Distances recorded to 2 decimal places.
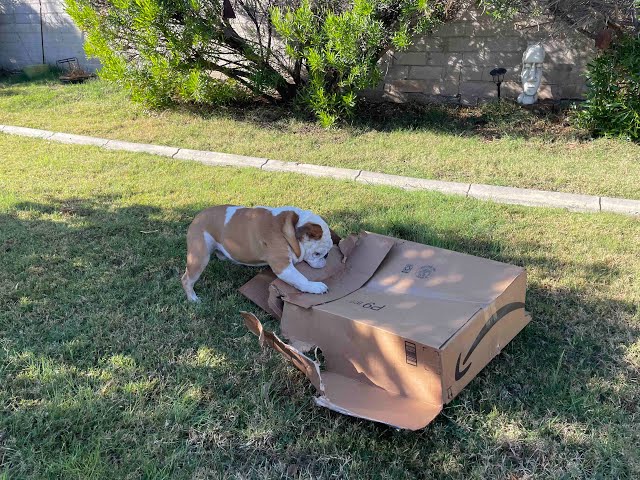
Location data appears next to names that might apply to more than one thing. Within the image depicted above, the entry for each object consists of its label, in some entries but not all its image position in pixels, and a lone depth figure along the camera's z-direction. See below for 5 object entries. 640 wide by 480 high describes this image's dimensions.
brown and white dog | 3.35
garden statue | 7.48
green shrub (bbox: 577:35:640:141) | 6.48
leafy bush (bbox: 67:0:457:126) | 6.95
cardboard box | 2.42
